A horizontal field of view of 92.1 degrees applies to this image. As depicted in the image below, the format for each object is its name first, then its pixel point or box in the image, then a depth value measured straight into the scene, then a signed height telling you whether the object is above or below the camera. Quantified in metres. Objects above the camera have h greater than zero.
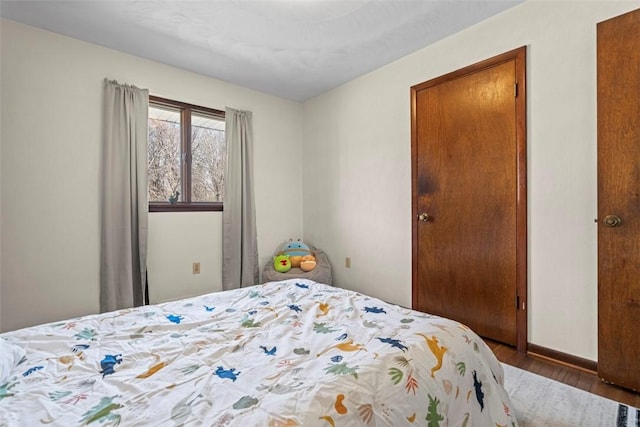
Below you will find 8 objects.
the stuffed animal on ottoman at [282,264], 3.47 -0.60
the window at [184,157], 3.07 +0.58
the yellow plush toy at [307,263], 3.47 -0.59
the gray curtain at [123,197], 2.68 +0.14
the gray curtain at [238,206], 3.38 +0.06
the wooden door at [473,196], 2.22 +0.11
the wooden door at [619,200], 1.67 +0.05
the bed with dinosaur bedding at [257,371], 0.78 -0.50
